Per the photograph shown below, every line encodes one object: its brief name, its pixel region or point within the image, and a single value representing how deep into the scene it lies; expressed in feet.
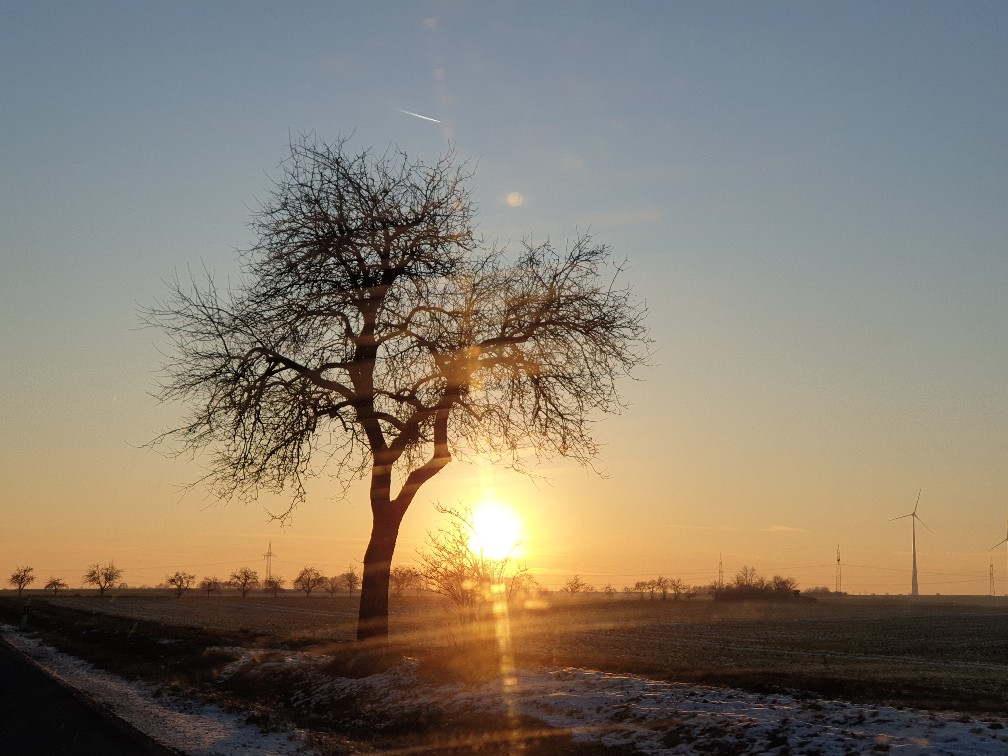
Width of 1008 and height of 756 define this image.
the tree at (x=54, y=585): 579.07
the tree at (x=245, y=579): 477.12
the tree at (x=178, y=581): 517.59
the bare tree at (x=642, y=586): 486.63
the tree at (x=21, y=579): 489.67
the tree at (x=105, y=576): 519.60
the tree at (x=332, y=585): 488.27
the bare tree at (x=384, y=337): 72.74
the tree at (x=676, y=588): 388.53
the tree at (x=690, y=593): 391.61
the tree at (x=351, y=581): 504.84
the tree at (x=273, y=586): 499.38
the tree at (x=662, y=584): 370.63
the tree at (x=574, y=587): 524.52
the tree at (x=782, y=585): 382.42
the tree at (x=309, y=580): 495.82
